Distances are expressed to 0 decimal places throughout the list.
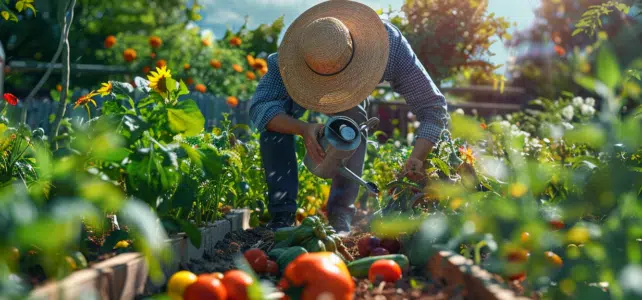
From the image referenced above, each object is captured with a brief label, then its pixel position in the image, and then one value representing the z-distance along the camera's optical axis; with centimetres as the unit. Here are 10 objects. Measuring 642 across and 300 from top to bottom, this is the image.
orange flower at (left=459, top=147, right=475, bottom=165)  245
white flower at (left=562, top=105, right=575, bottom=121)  440
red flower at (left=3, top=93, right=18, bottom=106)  250
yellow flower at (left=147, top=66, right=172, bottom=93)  226
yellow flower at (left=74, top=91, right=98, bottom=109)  240
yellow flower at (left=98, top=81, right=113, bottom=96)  228
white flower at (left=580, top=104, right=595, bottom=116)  465
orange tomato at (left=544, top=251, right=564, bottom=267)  149
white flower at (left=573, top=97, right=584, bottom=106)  484
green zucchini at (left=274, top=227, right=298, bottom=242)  221
